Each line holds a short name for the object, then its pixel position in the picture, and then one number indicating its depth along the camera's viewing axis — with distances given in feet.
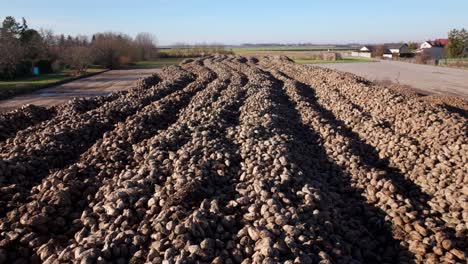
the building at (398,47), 417.08
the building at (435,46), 363.15
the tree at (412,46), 443.08
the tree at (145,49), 281.95
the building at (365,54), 356.50
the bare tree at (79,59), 158.11
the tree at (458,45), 263.29
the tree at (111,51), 207.41
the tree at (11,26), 203.82
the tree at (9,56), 121.08
